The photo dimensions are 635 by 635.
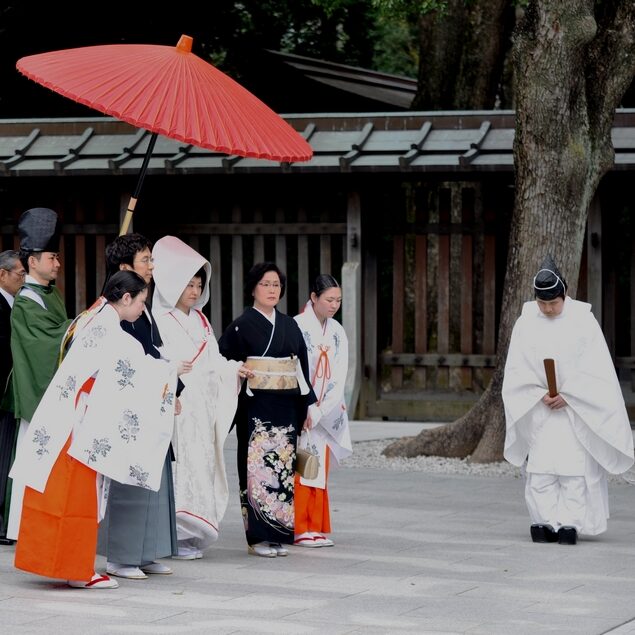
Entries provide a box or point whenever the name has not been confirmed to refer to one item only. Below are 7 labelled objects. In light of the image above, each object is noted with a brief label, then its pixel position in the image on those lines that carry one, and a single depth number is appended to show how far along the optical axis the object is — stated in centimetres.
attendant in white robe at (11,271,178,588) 1220
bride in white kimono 1420
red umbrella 1314
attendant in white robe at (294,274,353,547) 1525
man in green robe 1449
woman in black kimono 1442
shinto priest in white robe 1533
